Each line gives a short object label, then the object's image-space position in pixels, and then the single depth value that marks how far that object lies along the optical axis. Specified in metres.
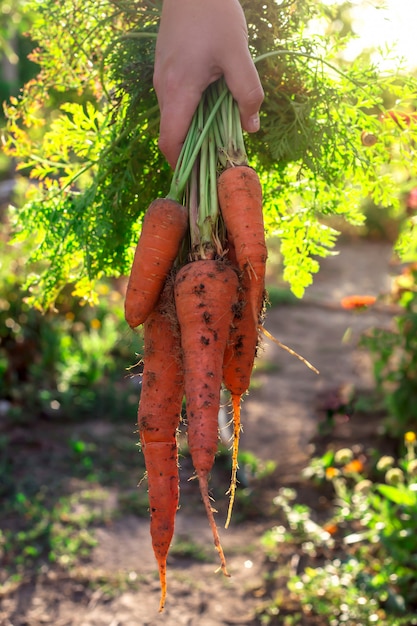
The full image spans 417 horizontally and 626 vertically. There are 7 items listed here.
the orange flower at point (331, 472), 1.85
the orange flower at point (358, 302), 1.87
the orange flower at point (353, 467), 1.84
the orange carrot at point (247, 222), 0.88
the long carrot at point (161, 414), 0.95
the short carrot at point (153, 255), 0.88
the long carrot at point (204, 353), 0.91
